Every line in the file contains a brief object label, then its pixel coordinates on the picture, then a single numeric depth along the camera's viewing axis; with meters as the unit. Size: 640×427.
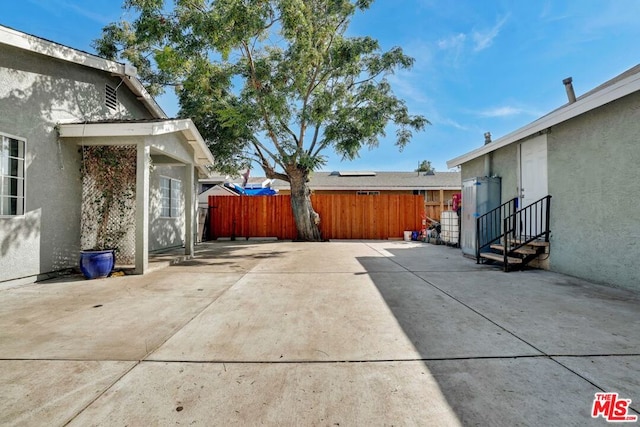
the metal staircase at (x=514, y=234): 6.51
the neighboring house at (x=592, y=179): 4.75
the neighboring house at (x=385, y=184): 21.66
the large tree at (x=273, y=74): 9.12
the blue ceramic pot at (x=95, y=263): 5.71
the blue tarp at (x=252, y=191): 16.77
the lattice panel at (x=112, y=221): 6.59
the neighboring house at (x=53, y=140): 5.12
